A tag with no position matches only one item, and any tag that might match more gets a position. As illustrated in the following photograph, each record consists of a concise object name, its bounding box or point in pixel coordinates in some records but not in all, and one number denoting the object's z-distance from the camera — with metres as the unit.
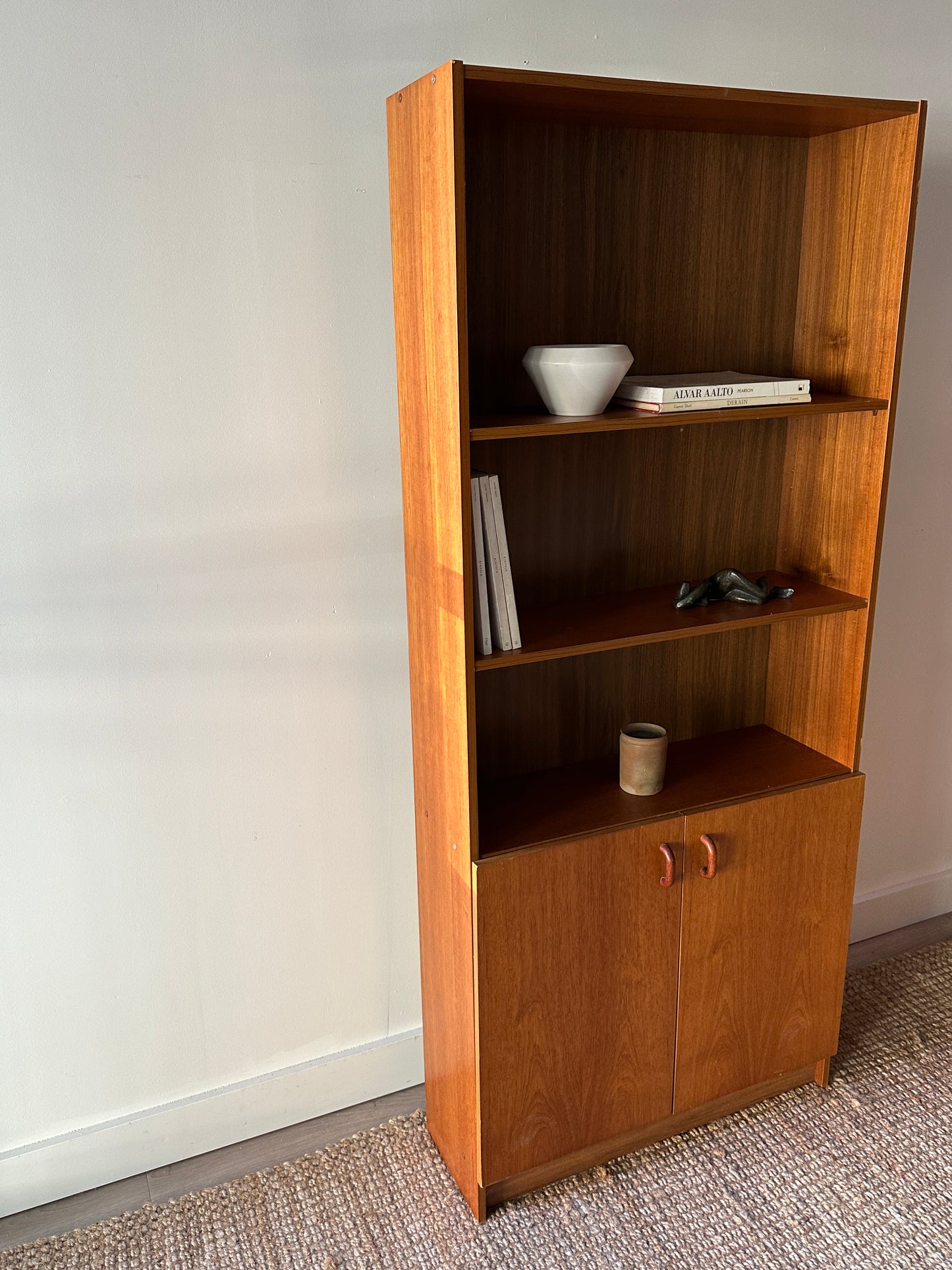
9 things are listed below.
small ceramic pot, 1.79
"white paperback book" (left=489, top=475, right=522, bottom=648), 1.55
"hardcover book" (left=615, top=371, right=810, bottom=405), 1.58
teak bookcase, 1.61
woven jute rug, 1.74
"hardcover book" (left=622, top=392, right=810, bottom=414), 1.58
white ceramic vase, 1.51
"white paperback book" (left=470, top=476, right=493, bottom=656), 1.54
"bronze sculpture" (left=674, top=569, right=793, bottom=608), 1.77
